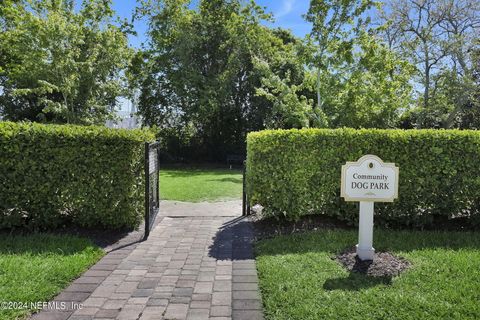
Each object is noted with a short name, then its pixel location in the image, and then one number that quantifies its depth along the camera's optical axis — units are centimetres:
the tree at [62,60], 1498
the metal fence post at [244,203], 724
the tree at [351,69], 1204
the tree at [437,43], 2073
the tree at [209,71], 2023
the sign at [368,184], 448
